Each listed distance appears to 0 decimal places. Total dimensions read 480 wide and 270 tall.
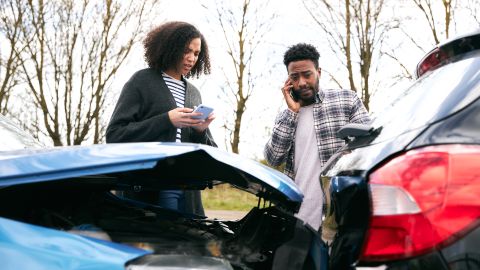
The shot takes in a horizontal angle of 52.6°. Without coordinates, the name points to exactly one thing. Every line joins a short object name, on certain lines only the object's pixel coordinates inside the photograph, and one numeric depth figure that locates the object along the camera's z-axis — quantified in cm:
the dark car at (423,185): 111
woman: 250
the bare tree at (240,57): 1277
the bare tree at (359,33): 1075
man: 282
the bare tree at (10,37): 1057
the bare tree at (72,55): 1088
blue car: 129
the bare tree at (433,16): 1012
